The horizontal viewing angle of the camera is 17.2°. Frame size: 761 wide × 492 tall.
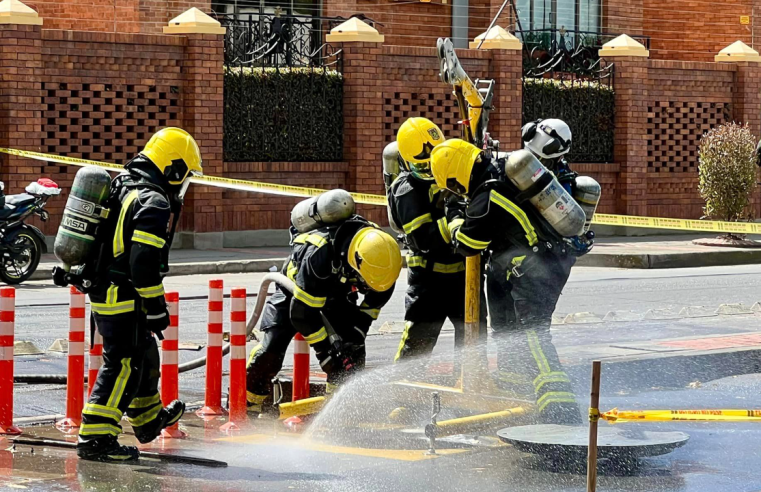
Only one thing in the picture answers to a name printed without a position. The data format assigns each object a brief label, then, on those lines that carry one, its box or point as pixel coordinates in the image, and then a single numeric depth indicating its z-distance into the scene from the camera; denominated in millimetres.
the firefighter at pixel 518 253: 13891
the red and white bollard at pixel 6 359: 13729
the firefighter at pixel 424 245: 15333
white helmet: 14341
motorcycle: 27838
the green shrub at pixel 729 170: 38909
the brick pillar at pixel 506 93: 40738
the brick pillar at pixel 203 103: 35224
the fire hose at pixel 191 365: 15943
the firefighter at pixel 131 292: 12463
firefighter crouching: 14158
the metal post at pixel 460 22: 46787
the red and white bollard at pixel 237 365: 14545
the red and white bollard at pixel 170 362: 14419
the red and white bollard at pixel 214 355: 14897
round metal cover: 12576
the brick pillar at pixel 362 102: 37840
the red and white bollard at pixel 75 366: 13990
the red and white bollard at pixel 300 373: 15347
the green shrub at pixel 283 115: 36321
